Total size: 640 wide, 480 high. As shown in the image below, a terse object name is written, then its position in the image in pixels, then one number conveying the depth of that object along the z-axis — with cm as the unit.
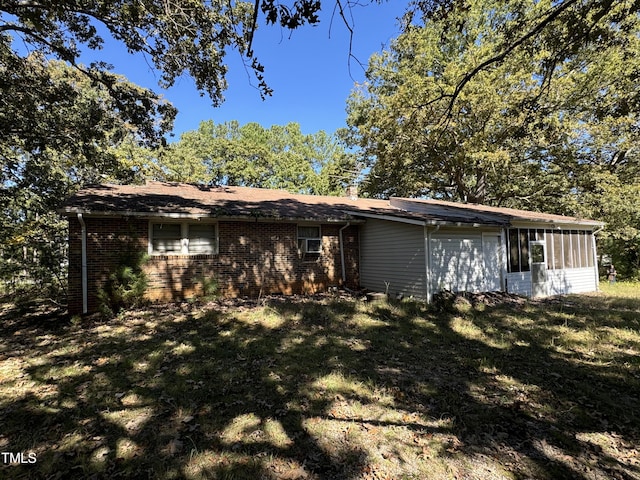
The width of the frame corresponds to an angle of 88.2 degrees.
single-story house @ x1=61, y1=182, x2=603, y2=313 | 909
